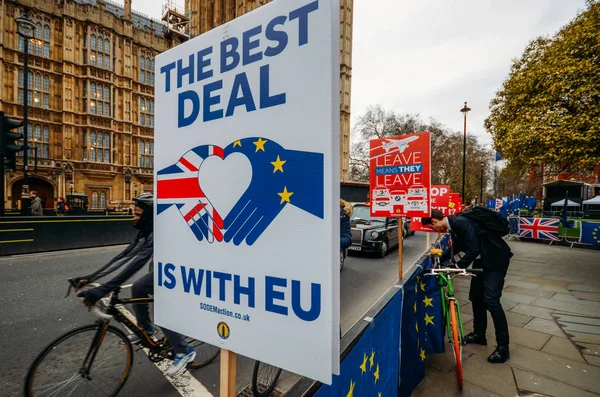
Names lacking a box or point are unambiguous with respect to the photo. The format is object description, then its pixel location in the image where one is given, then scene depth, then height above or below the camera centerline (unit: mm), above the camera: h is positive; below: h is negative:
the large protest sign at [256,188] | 913 +26
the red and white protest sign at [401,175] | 4566 +340
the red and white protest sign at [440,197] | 9352 -10
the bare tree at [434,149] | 34688 +5997
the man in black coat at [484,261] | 3393 -765
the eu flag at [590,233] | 12023 -1475
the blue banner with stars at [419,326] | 2545 -1256
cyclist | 2510 -753
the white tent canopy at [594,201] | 24084 -287
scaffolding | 40688 +26074
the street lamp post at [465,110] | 23438 +6992
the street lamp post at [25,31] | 10664 +6162
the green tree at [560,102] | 9422 +3381
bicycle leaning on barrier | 2930 -1178
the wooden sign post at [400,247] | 3745 -684
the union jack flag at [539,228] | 13305 -1437
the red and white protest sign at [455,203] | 11773 -267
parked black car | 9180 -1192
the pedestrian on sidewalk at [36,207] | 12672 -543
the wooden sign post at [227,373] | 1145 -699
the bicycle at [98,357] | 2248 -1342
